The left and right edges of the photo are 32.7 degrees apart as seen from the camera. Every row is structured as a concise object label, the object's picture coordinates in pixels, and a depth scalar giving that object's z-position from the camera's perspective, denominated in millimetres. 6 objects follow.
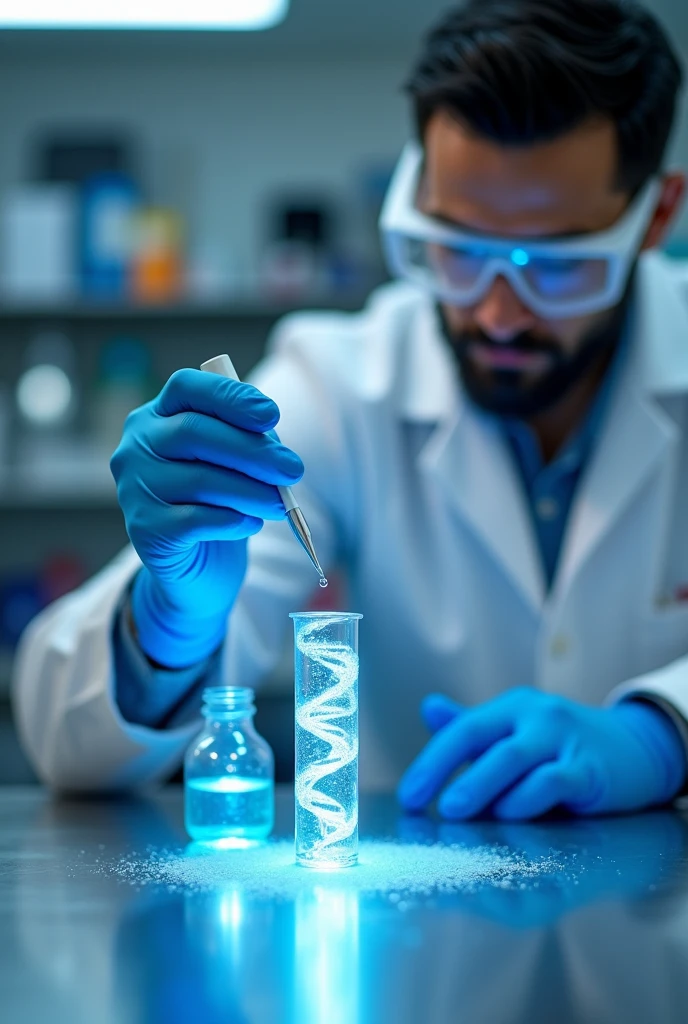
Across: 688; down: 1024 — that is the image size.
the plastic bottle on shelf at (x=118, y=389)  3555
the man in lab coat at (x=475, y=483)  1317
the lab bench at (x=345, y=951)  684
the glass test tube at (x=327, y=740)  1059
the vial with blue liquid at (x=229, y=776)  1173
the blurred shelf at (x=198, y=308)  3621
